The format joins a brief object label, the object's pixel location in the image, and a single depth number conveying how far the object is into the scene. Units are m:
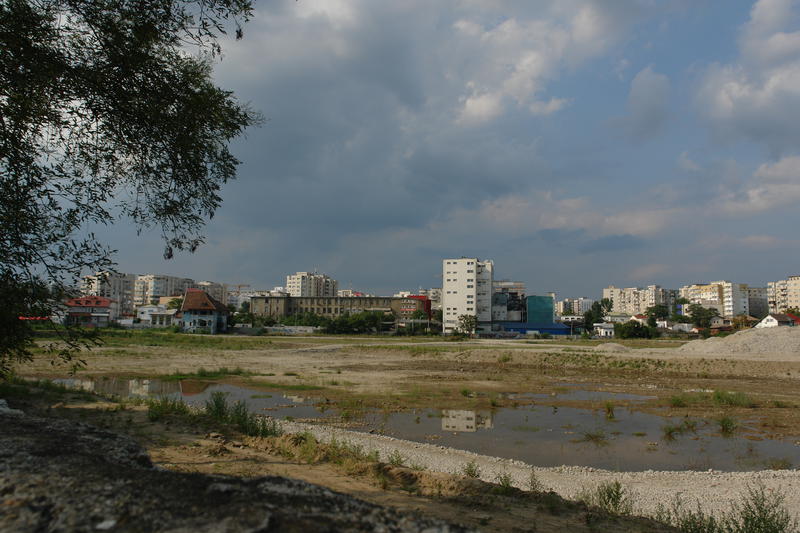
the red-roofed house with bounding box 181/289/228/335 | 113.88
